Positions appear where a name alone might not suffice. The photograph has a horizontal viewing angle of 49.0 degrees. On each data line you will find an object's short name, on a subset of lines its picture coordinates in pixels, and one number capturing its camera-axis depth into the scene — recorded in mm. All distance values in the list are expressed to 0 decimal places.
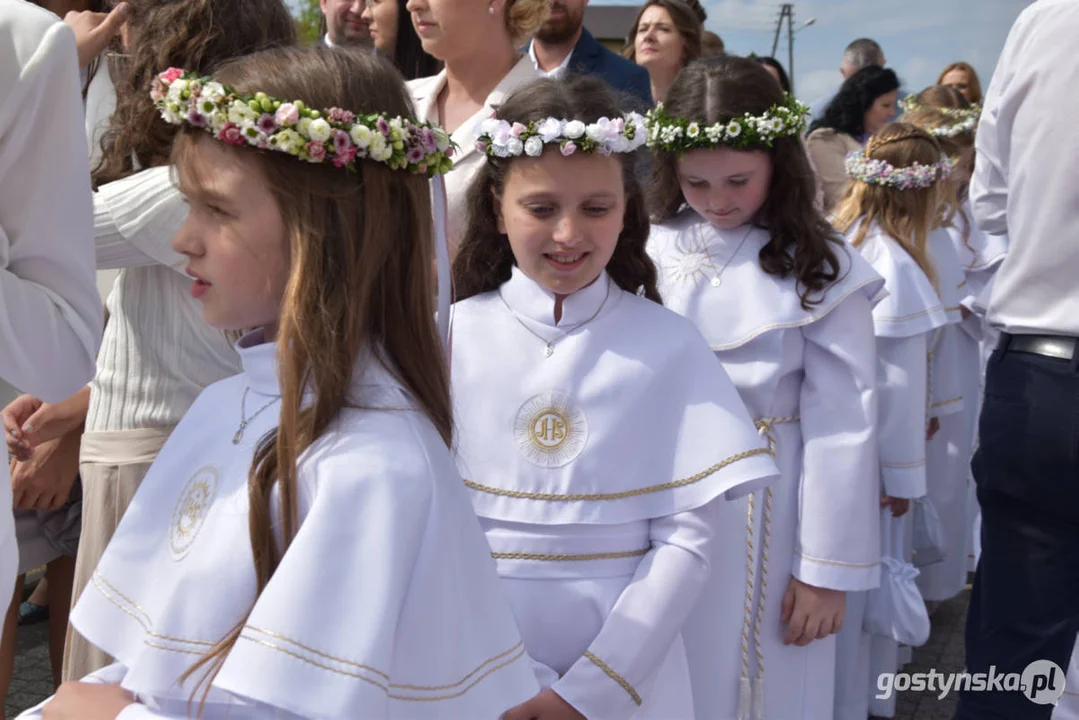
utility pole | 12131
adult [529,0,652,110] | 4699
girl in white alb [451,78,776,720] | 2492
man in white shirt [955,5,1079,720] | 3129
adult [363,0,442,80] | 4516
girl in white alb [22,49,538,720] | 1524
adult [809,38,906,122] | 9297
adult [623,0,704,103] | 5719
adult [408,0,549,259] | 3387
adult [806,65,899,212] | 7684
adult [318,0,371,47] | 5176
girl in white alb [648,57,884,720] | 3201
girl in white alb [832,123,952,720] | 4219
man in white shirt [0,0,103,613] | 1996
